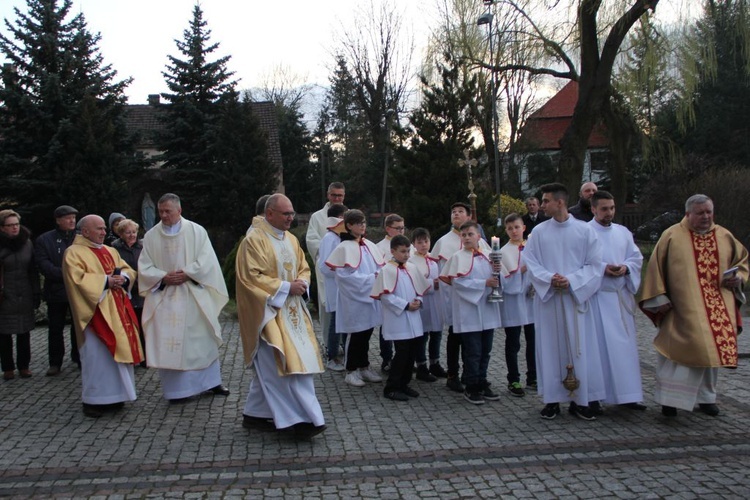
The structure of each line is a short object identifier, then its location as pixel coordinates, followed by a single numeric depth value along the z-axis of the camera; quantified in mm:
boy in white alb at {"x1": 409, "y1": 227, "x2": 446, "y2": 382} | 8008
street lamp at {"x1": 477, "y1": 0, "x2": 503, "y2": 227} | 18219
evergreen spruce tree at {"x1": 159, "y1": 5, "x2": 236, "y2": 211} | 31531
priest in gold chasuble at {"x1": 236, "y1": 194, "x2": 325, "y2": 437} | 5879
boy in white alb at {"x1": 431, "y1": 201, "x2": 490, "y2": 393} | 7746
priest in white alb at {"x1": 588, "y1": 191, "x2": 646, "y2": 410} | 6449
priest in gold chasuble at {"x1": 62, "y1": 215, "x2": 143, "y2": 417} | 6957
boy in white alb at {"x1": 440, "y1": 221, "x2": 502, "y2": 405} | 7137
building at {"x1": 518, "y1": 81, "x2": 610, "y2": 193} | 41250
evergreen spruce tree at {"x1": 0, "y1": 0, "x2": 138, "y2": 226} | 25781
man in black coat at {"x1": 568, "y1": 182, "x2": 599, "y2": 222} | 8430
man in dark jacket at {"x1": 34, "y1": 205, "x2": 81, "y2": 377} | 8766
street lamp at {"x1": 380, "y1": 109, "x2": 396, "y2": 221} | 40000
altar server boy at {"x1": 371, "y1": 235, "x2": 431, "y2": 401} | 7270
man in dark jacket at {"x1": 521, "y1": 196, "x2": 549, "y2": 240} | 10391
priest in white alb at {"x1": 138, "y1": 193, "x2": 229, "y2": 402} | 7312
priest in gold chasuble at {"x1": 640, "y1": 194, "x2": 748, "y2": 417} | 6332
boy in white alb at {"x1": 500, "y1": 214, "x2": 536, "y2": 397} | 7465
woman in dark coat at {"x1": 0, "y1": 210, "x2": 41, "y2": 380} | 8531
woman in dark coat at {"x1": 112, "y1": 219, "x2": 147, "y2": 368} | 9312
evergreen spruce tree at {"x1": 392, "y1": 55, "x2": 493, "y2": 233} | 19109
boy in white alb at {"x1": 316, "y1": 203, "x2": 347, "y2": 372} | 8484
